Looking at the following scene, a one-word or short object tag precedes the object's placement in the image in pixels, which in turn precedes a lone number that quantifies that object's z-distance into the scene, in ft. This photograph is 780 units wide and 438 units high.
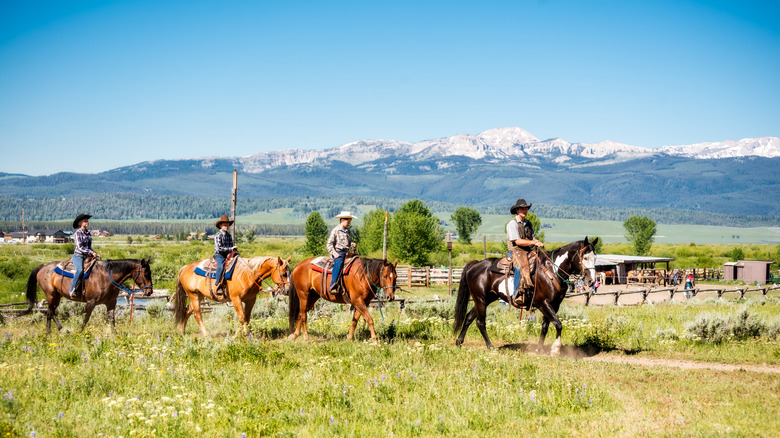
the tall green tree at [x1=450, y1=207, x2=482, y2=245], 517.14
